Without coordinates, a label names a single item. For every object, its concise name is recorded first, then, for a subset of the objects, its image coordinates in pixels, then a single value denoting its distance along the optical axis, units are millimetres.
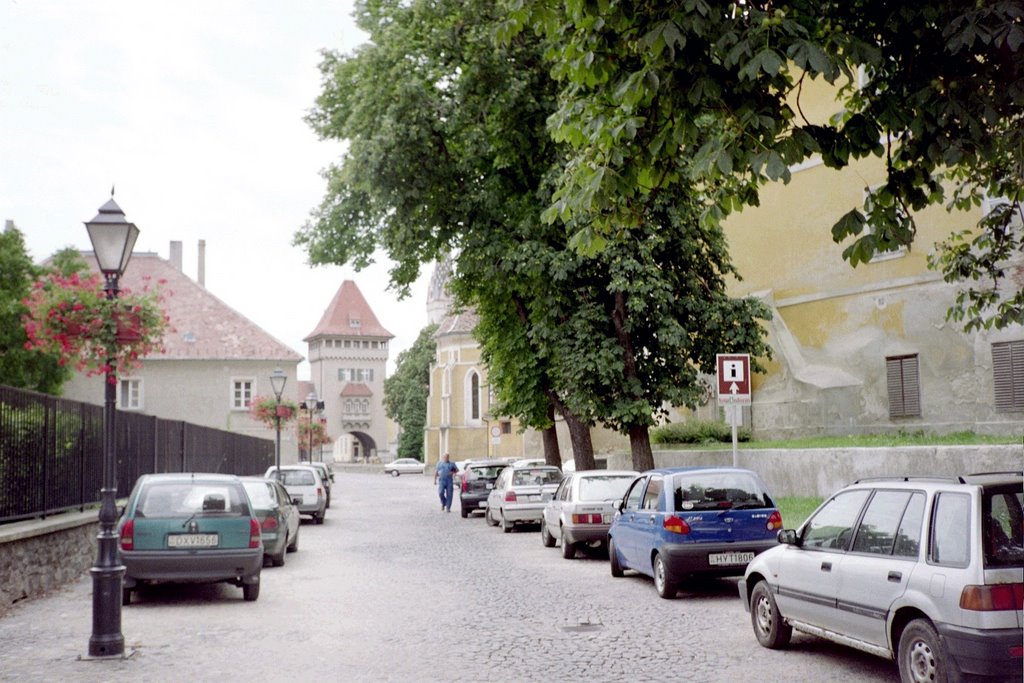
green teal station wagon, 12641
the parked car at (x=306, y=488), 28531
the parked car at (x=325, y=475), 35594
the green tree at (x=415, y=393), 106750
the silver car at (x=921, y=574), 6629
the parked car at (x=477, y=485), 32281
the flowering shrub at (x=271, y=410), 49694
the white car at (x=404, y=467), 89688
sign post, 16703
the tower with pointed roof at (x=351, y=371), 124188
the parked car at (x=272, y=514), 16453
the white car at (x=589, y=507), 17766
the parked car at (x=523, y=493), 25234
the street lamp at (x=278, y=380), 37406
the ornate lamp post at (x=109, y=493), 9562
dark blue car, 12688
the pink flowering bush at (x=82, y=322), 14797
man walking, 35312
